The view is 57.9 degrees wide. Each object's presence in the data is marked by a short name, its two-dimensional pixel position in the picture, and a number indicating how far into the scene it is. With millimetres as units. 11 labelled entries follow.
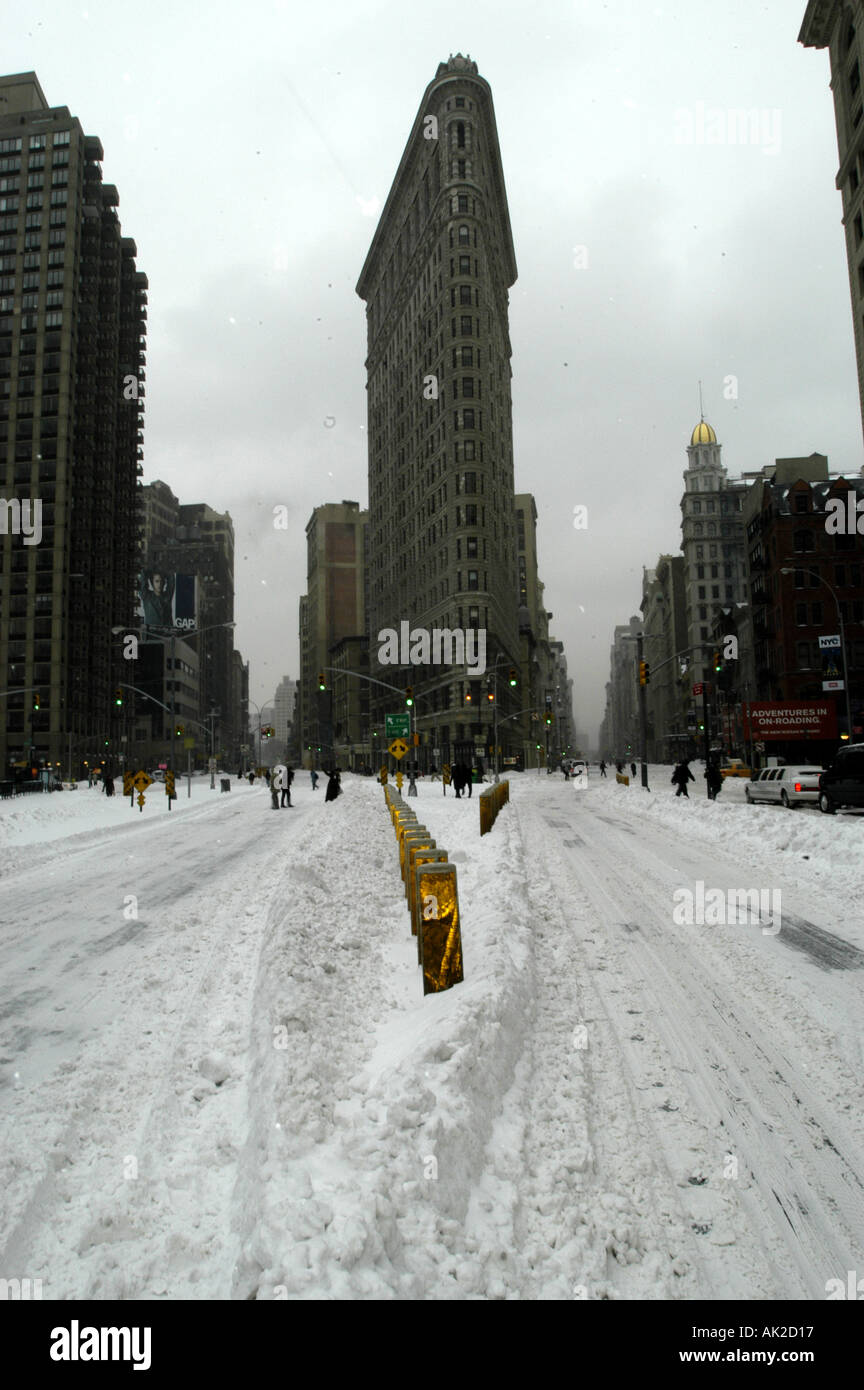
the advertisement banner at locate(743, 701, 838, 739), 42469
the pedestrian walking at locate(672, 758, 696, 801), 35638
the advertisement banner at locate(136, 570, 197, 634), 136875
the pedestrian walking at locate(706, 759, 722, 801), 31422
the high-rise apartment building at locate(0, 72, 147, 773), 94688
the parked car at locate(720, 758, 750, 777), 58106
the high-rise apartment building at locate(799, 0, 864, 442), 43281
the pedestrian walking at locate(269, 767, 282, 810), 30309
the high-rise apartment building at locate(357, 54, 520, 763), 84000
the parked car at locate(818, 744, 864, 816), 22578
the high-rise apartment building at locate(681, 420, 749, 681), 128750
